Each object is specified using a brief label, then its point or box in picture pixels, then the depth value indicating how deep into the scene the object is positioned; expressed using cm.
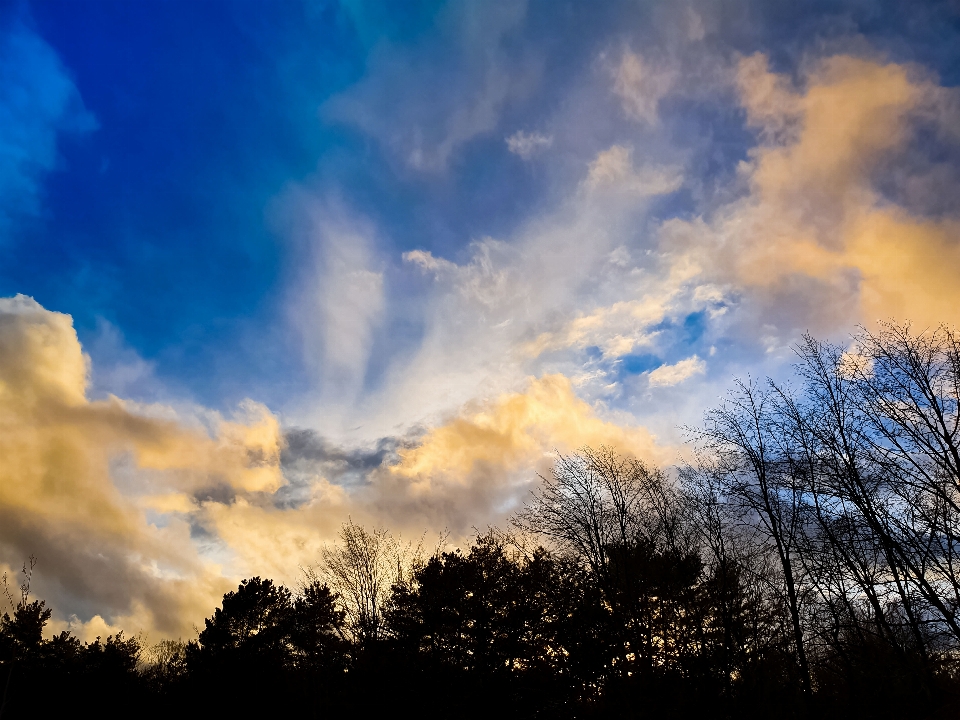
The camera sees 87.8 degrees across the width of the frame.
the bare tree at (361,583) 3092
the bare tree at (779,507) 1784
